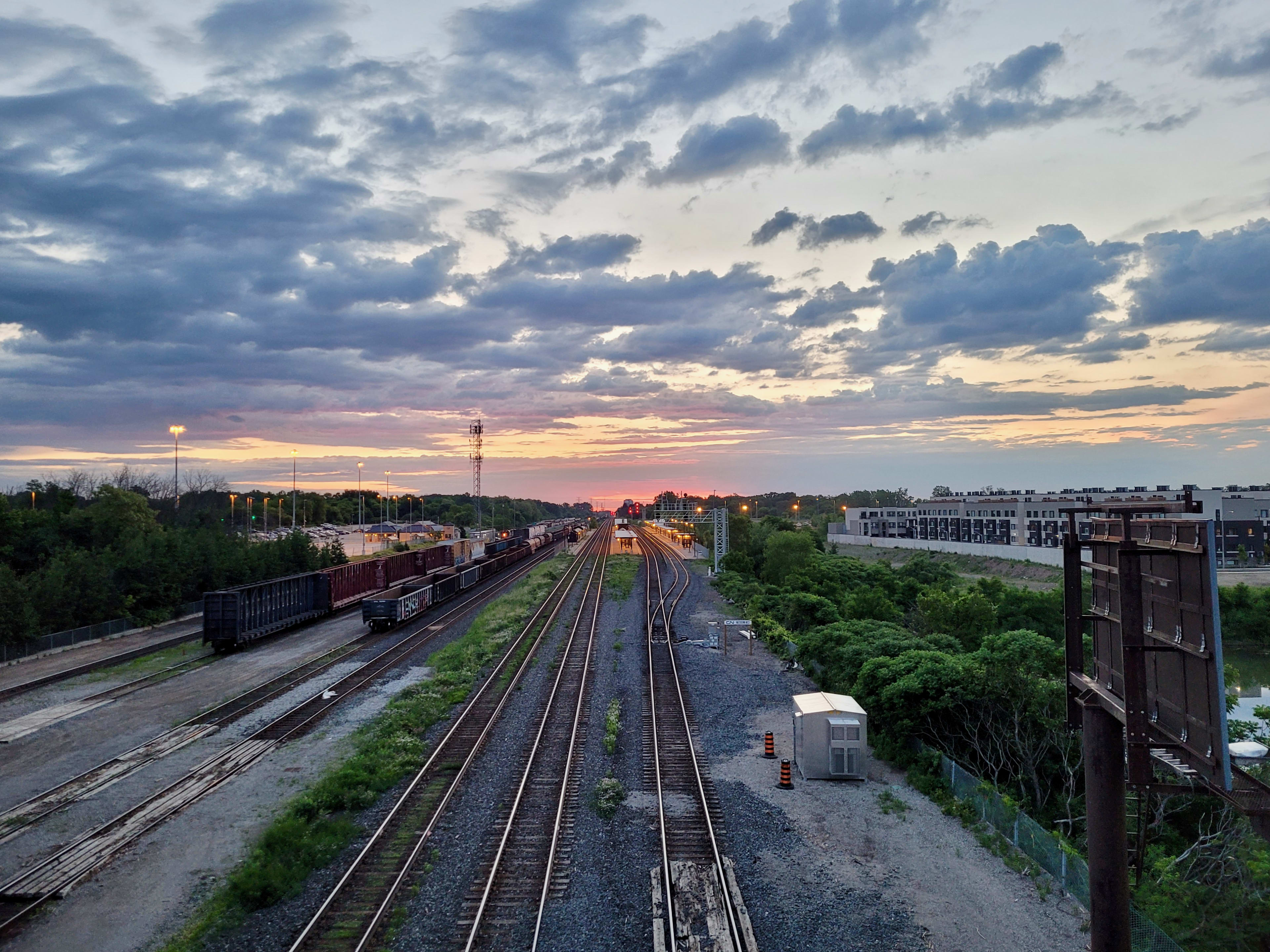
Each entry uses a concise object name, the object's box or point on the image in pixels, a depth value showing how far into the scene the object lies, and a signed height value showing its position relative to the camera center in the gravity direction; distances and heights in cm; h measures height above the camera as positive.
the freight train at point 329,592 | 3266 -507
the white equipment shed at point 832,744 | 1788 -596
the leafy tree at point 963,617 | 3725 -627
